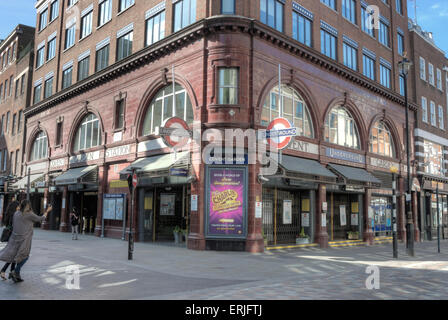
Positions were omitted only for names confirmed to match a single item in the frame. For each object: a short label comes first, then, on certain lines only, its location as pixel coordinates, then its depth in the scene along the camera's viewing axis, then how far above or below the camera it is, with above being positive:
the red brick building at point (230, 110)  18.36 +5.68
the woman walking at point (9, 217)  9.07 -0.44
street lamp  18.12 -0.69
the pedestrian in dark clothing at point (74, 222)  22.33 -0.93
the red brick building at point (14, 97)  38.03 +11.04
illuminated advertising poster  17.56 +0.25
